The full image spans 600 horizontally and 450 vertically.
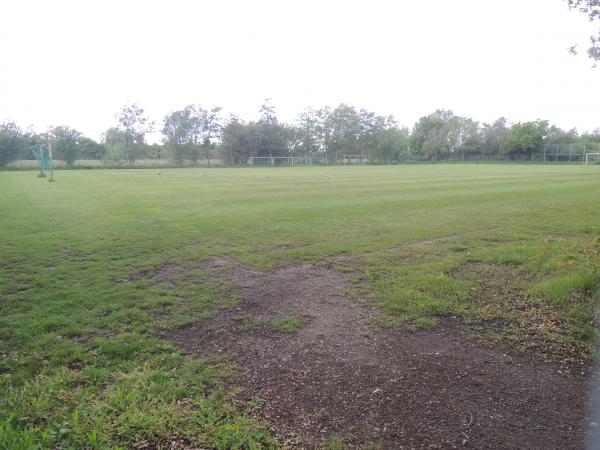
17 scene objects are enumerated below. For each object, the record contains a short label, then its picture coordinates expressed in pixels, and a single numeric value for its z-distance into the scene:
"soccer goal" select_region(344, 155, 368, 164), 92.64
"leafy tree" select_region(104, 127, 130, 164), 77.78
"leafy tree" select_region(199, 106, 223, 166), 87.81
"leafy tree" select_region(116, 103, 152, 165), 82.81
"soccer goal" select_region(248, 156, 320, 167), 82.25
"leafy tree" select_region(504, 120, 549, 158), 85.37
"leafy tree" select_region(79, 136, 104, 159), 83.78
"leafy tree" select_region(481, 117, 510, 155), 92.81
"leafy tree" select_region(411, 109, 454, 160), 102.75
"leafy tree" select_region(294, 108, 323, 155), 91.69
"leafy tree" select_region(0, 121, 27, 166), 61.62
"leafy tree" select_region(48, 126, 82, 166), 69.62
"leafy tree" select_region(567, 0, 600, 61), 7.66
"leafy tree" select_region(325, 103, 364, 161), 94.31
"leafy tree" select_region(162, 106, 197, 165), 85.38
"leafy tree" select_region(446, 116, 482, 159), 96.56
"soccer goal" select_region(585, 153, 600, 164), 72.18
